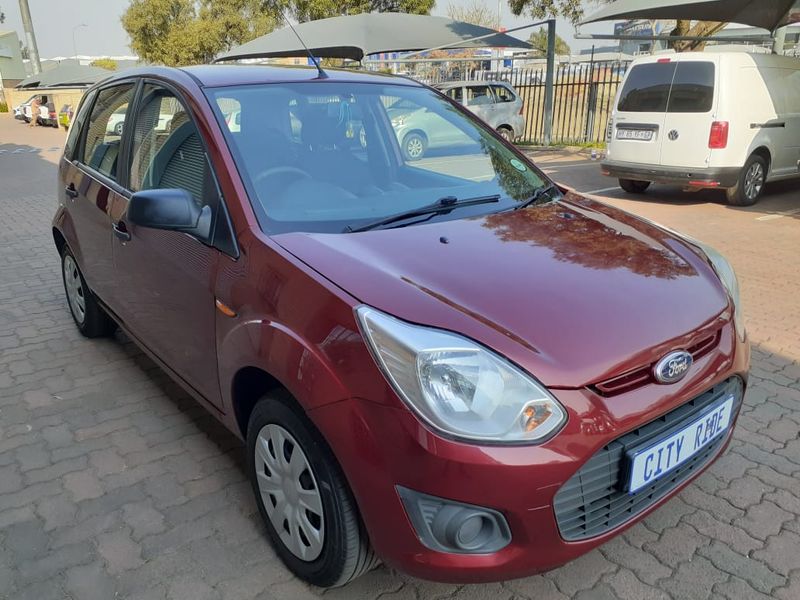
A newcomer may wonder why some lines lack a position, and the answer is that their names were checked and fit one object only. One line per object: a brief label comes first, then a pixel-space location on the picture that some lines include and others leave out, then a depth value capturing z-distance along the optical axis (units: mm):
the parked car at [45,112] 29750
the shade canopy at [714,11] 11727
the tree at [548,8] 15859
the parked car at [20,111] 34484
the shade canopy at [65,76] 29141
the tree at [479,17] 34688
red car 1692
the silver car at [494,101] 15281
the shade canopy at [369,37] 12992
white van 8148
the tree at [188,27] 31672
